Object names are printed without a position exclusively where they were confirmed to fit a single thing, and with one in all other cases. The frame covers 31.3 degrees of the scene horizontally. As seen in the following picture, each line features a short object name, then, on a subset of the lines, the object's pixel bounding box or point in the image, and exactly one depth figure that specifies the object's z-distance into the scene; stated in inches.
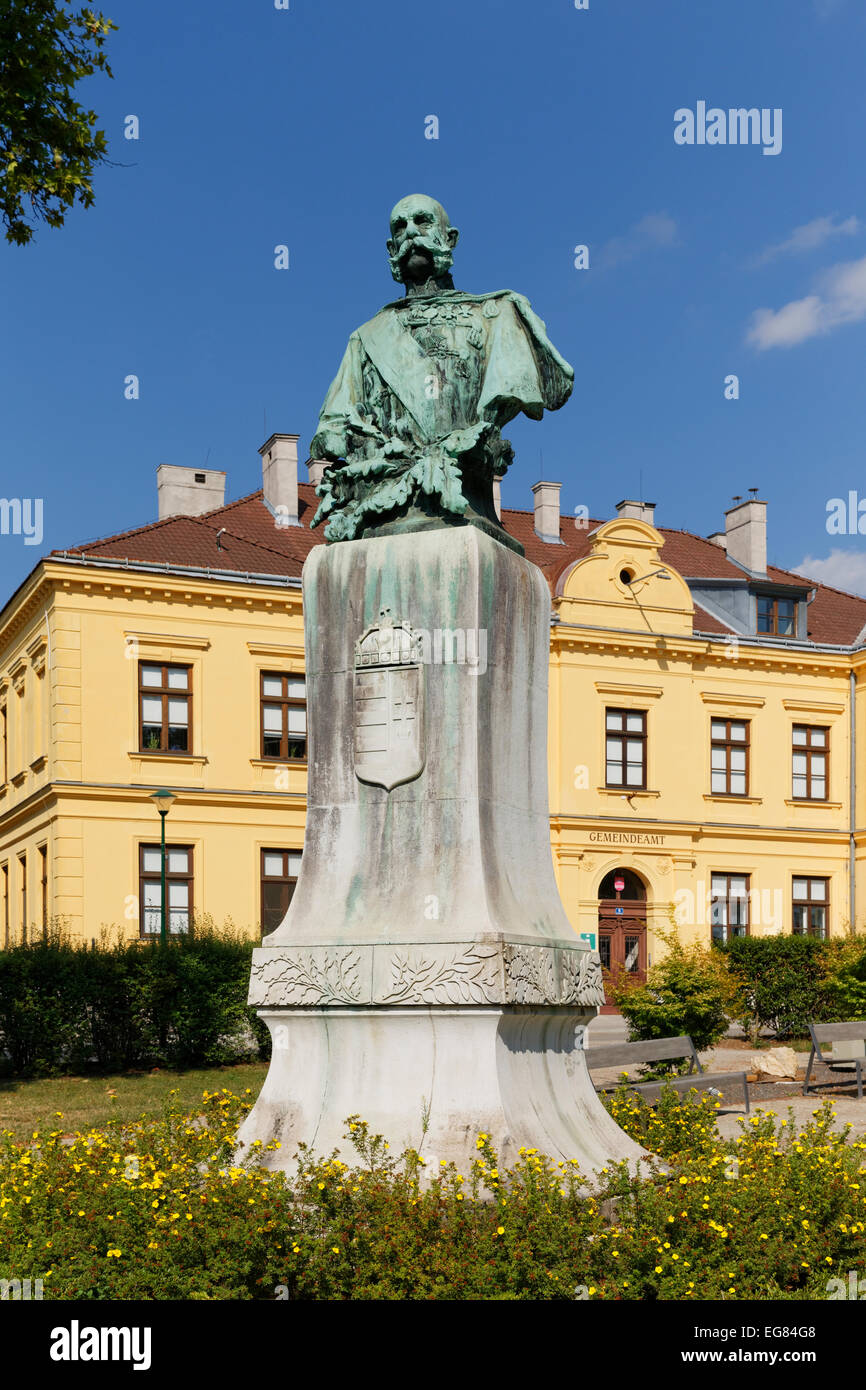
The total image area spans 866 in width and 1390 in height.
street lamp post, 948.0
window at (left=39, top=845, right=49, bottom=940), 1233.4
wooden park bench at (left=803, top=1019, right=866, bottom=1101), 666.8
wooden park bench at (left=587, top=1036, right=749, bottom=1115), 506.3
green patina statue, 270.2
